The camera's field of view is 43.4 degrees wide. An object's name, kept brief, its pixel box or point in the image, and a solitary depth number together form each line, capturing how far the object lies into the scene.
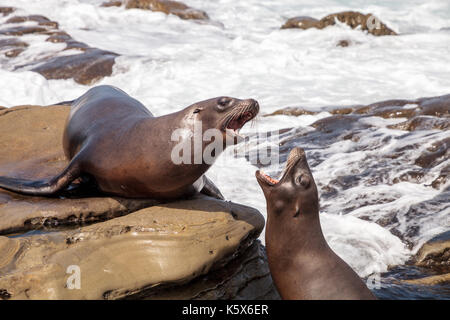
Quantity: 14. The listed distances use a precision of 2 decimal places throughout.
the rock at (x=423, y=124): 9.30
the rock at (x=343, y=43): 19.03
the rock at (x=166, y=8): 24.00
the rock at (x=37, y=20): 19.38
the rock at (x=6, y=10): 20.91
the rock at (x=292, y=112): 11.81
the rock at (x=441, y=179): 7.50
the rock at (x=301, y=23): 21.67
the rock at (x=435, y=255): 5.67
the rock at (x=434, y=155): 8.09
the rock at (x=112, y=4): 24.39
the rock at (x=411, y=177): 7.73
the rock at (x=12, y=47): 16.05
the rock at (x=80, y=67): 14.21
